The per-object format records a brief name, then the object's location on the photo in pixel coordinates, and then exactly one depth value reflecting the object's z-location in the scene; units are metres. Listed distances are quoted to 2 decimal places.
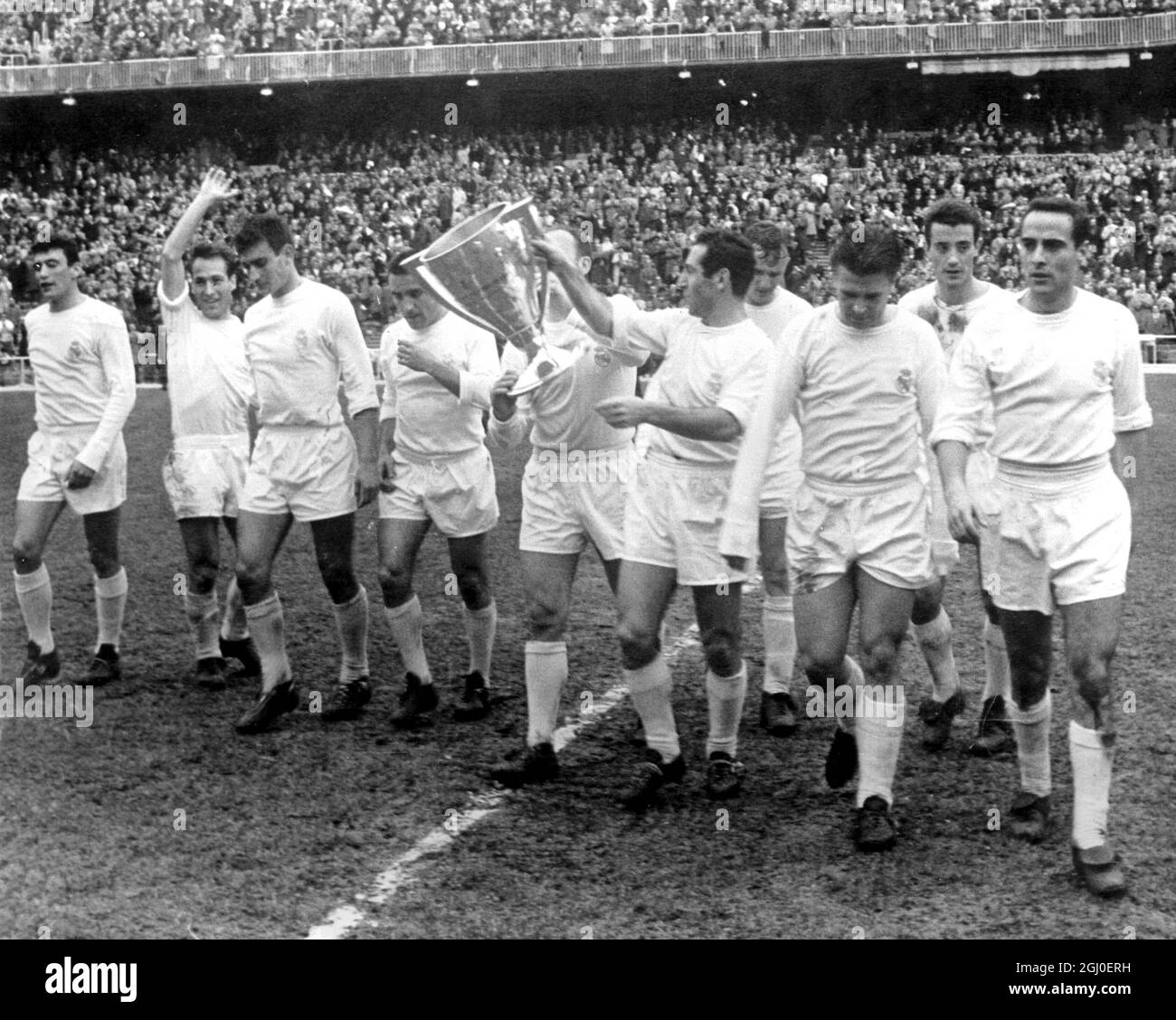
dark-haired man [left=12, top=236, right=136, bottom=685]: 7.17
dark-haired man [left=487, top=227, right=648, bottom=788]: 5.70
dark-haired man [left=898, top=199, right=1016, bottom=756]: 6.00
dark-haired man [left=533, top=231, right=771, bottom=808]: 5.27
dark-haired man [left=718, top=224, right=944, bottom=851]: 4.89
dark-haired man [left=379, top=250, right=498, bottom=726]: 6.48
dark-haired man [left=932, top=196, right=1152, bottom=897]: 4.59
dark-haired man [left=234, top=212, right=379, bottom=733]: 6.39
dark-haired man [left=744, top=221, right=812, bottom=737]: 6.39
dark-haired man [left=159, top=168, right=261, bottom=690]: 7.30
